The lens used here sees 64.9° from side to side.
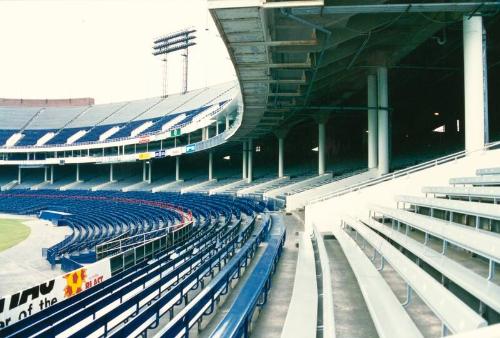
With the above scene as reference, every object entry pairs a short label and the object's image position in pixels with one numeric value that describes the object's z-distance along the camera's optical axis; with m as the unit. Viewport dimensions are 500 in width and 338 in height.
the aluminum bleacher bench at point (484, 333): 1.56
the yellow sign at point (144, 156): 40.03
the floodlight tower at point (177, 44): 59.85
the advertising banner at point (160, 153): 38.78
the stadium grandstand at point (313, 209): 4.33
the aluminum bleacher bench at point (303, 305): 3.54
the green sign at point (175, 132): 35.67
